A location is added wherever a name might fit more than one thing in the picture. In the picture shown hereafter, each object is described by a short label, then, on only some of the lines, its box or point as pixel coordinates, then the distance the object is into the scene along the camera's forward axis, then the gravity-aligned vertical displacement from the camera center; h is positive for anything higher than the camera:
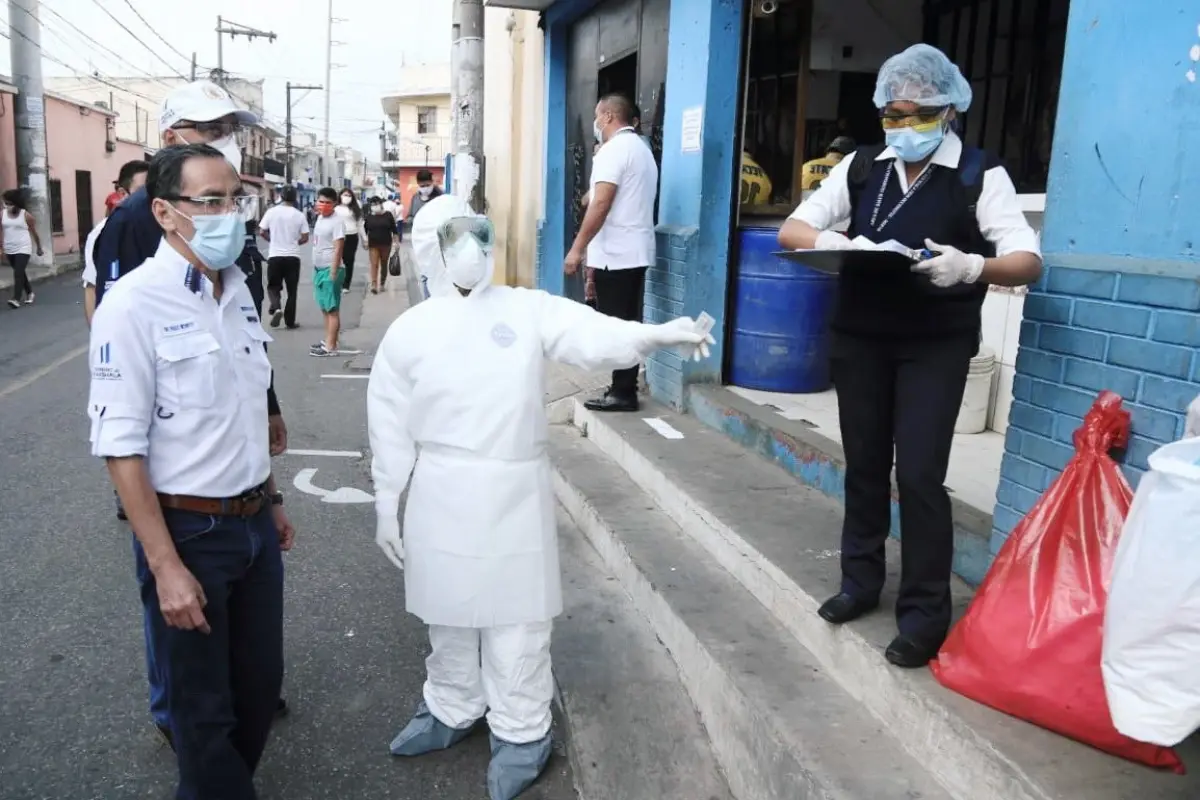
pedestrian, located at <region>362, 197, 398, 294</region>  15.35 -0.43
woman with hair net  2.42 -0.16
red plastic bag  2.03 -0.83
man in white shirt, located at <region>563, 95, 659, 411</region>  5.30 +0.00
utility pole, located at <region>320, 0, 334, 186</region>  57.00 +10.11
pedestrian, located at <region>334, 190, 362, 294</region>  10.14 -0.18
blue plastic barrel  5.37 -0.50
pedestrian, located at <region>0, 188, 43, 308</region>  13.16 -0.67
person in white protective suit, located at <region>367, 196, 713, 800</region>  2.41 -0.59
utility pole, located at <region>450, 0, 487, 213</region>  8.67 +1.27
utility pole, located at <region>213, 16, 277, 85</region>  46.59 +8.94
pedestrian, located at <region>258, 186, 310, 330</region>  10.67 -0.37
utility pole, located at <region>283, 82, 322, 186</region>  56.81 +3.17
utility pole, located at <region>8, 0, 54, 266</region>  16.88 +1.68
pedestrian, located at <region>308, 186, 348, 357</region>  9.66 -0.61
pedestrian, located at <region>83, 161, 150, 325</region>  3.68 -0.12
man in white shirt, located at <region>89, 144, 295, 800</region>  1.97 -0.53
